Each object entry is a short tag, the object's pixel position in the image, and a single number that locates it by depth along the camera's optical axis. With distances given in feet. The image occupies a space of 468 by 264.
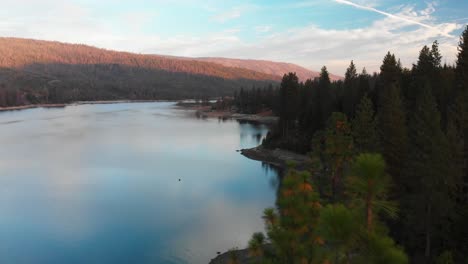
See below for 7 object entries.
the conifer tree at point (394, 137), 89.86
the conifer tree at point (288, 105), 214.69
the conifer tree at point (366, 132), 95.20
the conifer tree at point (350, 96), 172.15
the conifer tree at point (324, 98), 181.88
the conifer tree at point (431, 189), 63.98
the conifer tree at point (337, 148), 101.14
